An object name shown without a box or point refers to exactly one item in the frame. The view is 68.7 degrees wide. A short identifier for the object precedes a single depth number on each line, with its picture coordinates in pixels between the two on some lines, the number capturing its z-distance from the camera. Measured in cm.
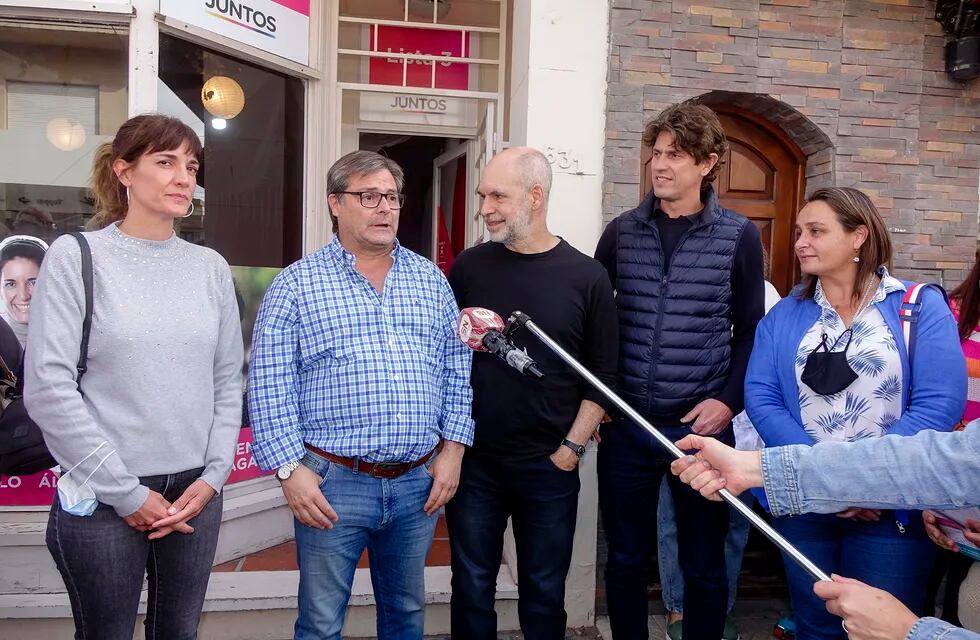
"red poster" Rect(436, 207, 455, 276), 655
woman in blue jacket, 230
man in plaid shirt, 232
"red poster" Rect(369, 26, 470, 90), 557
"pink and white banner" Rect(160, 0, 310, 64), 403
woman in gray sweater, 192
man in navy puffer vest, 277
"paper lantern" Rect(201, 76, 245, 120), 440
